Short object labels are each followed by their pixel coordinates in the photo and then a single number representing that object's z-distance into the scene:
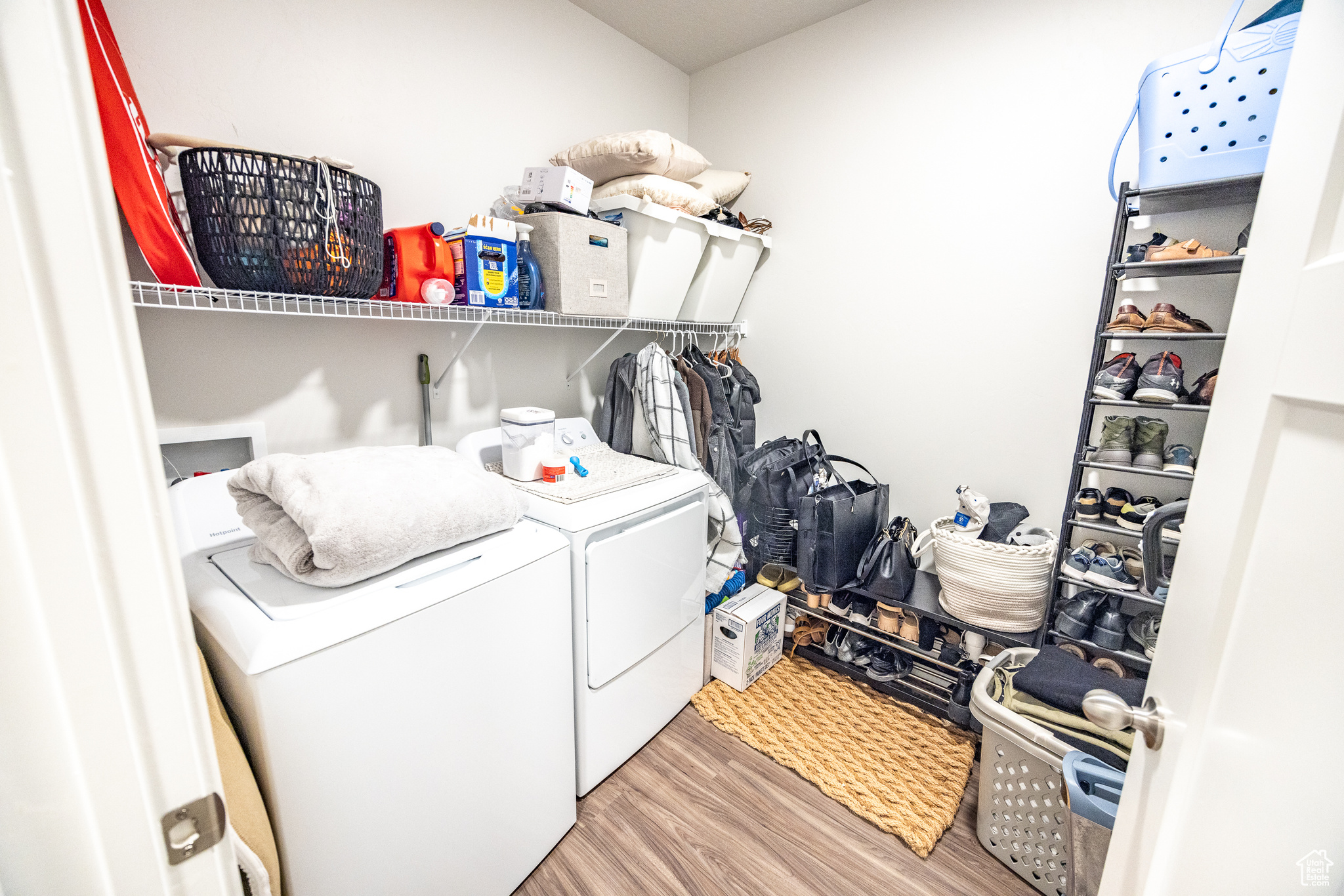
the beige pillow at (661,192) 1.91
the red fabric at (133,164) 1.00
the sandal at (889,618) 2.00
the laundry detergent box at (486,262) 1.52
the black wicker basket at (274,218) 1.04
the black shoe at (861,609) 2.11
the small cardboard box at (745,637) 2.05
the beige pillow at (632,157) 1.86
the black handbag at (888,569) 1.95
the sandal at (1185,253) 1.42
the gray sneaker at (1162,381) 1.50
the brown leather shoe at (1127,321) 1.53
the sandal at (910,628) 1.98
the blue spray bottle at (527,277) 1.69
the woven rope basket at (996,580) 1.71
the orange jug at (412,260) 1.45
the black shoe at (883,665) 2.07
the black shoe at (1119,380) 1.58
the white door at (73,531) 0.32
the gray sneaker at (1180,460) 1.52
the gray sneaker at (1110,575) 1.61
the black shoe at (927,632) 1.98
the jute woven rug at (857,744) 1.58
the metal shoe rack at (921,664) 1.93
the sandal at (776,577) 2.33
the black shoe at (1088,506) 1.67
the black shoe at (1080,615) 1.67
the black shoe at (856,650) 2.15
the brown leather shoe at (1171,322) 1.49
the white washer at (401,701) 0.91
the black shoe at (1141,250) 1.51
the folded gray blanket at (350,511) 1.00
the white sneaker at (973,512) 1.86
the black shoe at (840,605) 2.11
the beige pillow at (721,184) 2.29
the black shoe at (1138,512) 1.58
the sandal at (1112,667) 1.61
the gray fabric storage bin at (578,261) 1.68
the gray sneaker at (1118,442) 1.62
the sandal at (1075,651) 1.67
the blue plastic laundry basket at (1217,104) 1.18
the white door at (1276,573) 0.40
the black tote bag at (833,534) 1.96
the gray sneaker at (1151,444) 1.57
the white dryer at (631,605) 1.48
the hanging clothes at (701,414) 2.19
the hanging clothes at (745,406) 2.34
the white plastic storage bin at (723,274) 2.24
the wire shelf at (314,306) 1.12
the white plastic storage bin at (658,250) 1.88
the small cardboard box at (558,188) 1.68
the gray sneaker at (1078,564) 1.67
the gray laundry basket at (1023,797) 1.32
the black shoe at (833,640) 2.22
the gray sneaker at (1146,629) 1.57
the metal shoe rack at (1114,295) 1.37
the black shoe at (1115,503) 1.66
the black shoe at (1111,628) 1.61
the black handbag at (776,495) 2.12
